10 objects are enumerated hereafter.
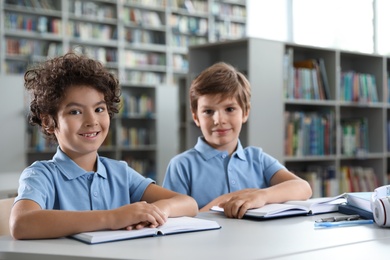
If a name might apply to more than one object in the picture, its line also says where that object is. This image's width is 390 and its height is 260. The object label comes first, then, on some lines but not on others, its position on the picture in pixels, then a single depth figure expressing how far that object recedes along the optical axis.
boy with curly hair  1.46
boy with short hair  2.04
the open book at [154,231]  1.10
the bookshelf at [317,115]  3.62
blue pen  1.31
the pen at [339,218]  1.35
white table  0.99
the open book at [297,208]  1.42
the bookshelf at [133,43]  6.65
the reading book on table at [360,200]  1.43
